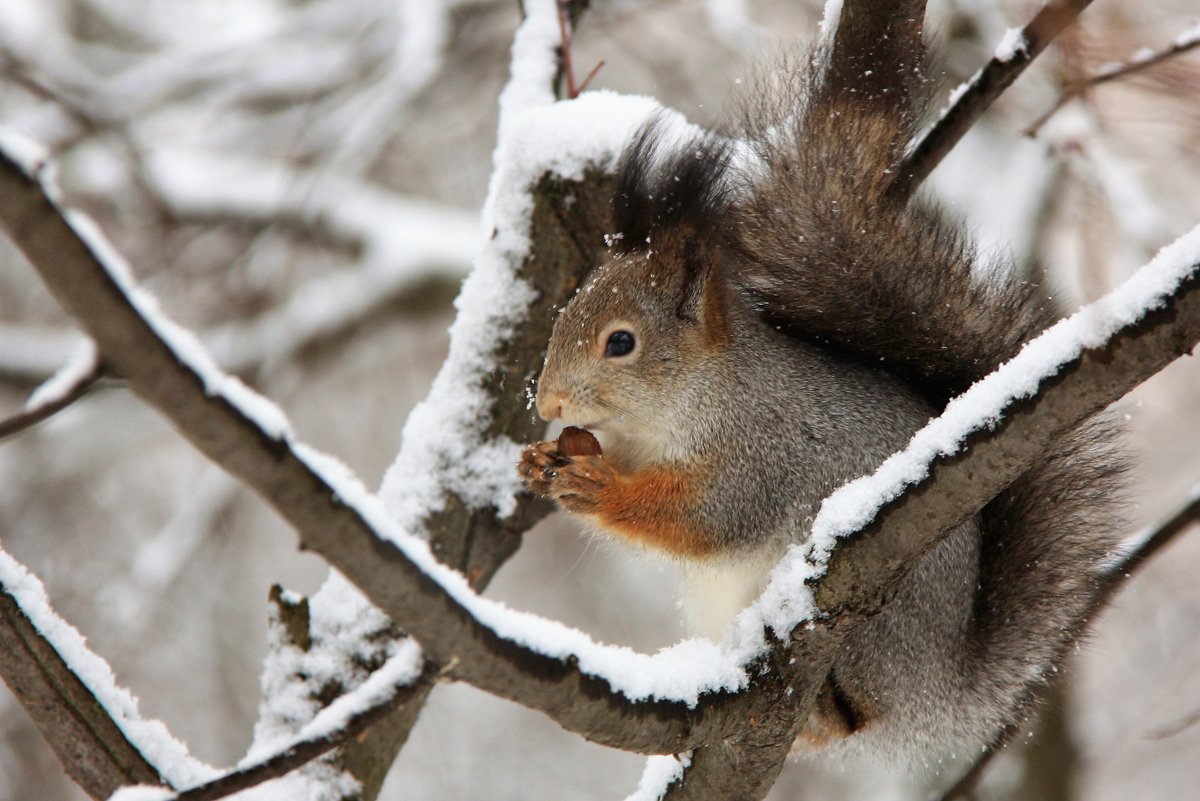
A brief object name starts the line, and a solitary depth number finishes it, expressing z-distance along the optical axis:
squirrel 3.19
